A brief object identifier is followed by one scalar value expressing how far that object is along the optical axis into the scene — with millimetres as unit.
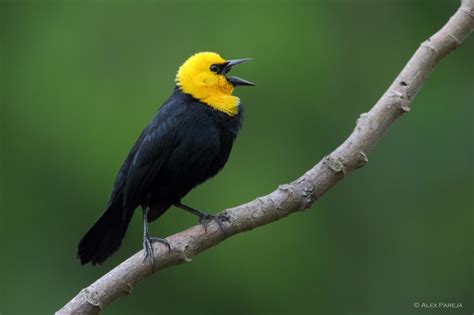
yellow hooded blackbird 9375
